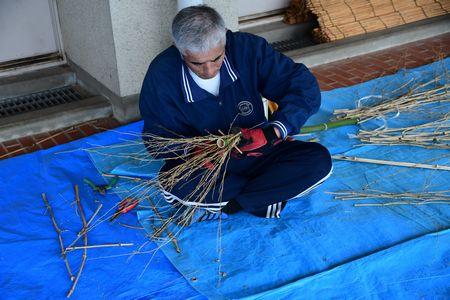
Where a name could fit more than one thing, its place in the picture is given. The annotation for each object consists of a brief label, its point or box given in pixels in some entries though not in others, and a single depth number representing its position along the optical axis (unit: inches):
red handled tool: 111.5
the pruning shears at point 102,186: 119.3
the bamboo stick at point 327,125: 137.3
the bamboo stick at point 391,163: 124.0
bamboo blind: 198.8
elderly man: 104.3
